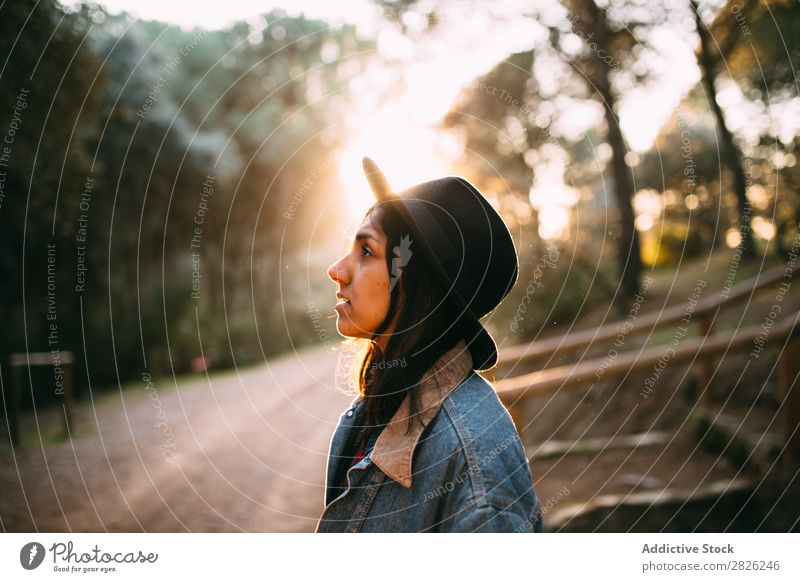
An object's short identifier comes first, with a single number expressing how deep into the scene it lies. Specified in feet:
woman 4.02
